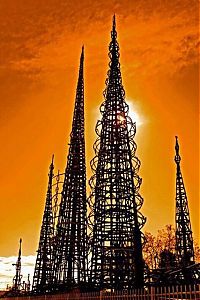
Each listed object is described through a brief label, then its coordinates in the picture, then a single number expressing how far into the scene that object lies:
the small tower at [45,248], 50.08
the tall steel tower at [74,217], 38.47
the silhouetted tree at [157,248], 45.50
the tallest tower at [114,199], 26.92
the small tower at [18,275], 64.88
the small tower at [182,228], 40.47
